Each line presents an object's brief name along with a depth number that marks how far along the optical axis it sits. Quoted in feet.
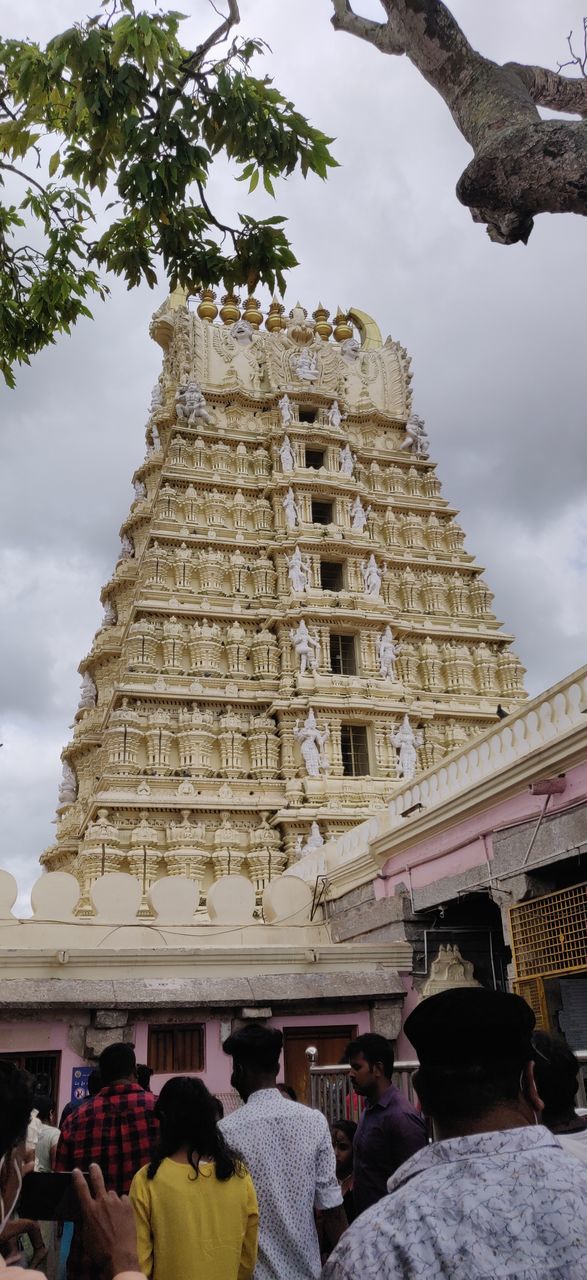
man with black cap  5.78
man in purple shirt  15.23
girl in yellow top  10.73
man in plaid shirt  13.44
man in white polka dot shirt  12.05
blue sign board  34.83
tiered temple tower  81.51
